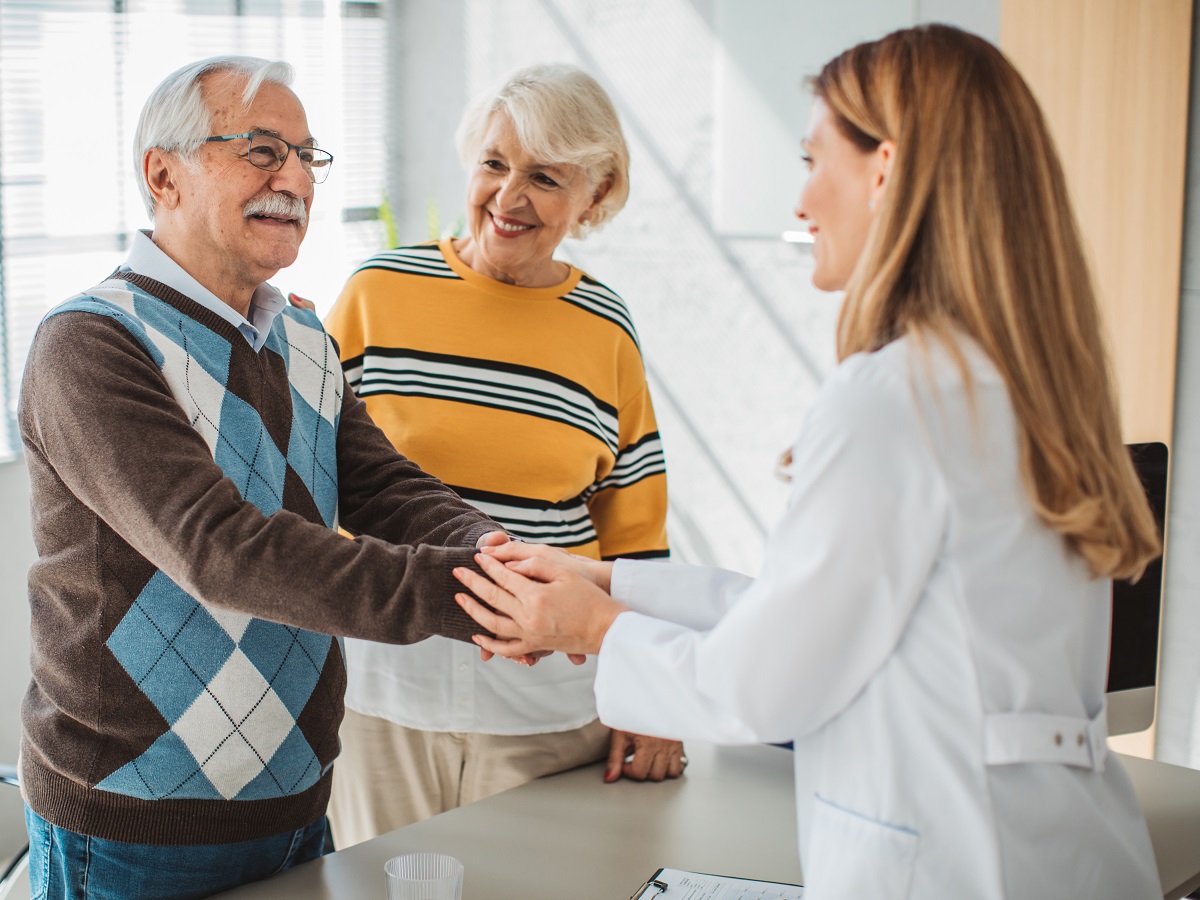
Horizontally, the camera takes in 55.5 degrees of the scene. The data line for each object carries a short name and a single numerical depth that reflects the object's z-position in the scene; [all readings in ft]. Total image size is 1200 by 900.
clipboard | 4.75
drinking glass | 4.04
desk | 4.89
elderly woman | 6.39
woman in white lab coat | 3.39
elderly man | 4.30
